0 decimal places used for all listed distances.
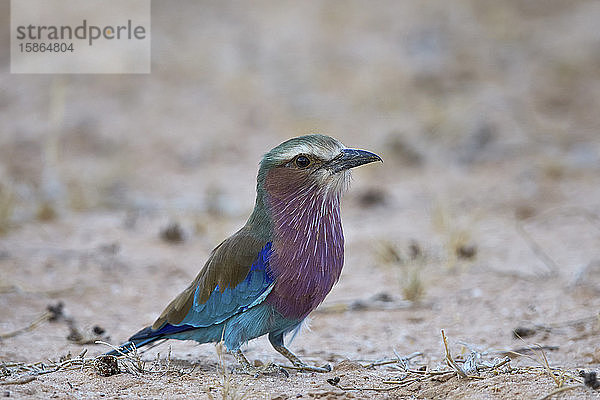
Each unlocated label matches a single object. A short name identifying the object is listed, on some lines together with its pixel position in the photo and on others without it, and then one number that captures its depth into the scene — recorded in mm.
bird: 6258
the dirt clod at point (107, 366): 6223
